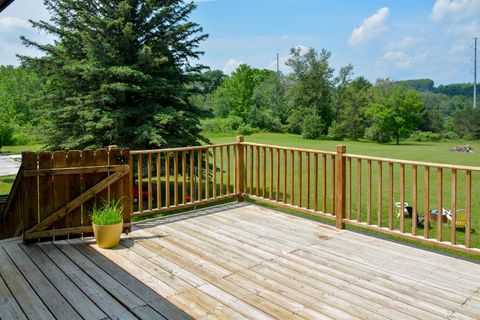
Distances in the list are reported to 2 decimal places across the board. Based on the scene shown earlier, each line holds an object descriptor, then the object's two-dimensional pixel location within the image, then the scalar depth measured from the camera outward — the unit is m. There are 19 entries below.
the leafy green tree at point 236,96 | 39.69
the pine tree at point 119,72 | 8.14
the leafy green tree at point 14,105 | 23.98
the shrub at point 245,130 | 32.00
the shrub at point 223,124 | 30.86
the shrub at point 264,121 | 35.12
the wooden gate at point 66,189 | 3.78
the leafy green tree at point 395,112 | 36.59
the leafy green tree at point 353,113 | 36.56
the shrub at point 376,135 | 36.72
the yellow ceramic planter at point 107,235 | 3.75
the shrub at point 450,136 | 41.25
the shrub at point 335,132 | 35.31
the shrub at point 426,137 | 39.47
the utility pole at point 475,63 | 54.16
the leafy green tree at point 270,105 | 35.31
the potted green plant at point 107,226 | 3.76
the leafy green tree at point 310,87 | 35.84
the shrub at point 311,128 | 33.58
